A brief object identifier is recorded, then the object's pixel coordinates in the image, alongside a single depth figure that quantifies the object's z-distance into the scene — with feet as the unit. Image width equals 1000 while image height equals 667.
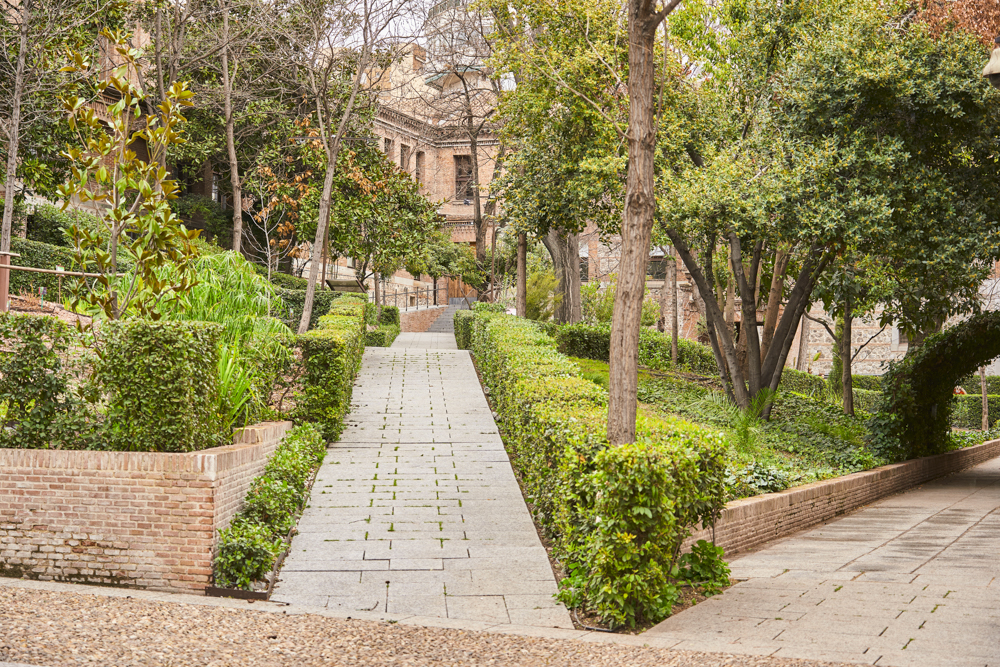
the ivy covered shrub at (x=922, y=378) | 46.55
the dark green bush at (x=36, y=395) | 21.29
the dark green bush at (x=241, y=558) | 20.27
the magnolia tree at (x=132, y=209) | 25.26
